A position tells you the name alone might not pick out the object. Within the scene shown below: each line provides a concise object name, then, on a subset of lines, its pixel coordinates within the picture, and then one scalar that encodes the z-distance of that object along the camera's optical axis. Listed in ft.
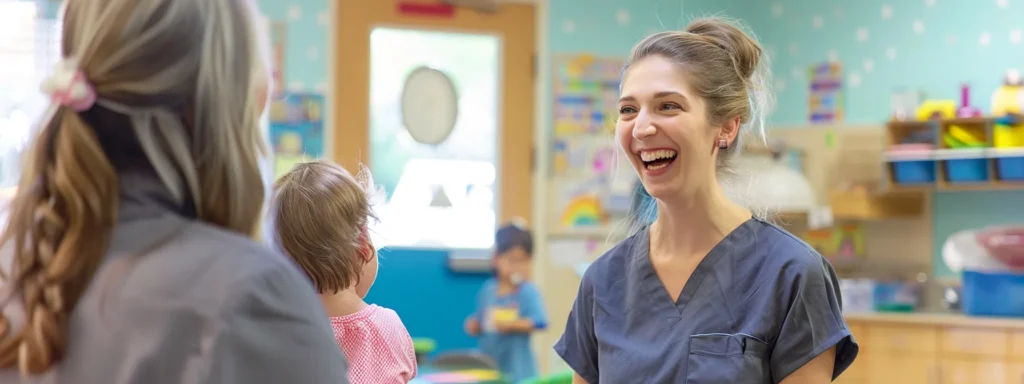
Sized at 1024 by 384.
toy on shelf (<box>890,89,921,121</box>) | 17.70
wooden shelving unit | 16.16
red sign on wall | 17.79
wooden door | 17.51
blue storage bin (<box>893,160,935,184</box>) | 16.83
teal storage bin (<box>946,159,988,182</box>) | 16.29
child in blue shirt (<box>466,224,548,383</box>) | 14.17
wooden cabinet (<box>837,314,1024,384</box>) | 14.73
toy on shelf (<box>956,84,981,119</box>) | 16.35
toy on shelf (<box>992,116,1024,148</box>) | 15.94
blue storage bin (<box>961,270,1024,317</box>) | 14.92
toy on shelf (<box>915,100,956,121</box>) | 16.52
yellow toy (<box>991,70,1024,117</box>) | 15.85
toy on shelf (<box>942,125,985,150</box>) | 16.35
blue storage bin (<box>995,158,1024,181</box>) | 15.90
